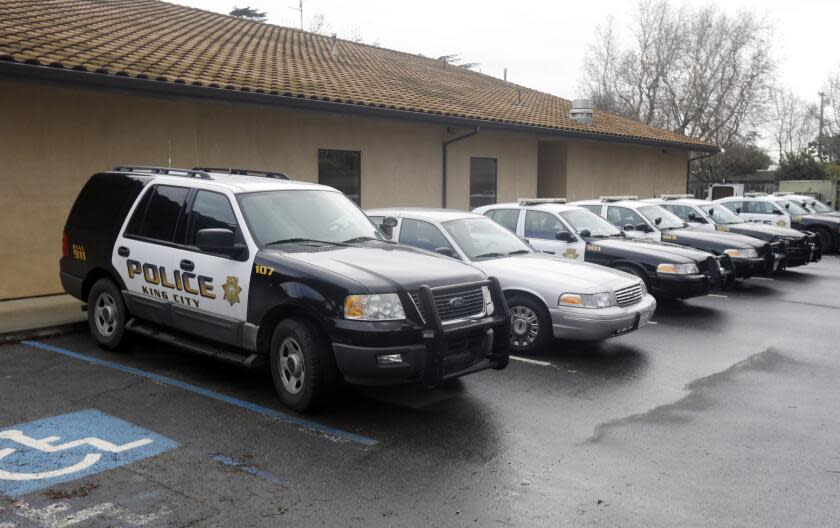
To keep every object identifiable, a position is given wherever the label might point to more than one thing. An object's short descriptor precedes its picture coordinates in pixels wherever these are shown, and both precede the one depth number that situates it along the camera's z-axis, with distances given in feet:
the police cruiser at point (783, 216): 67.24
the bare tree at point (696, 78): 146.20
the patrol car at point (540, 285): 25.68
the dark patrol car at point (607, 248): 33.83
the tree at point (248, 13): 146.41
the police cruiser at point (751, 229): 49.47
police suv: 18.10
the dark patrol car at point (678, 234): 42.11
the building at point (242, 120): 32.48
